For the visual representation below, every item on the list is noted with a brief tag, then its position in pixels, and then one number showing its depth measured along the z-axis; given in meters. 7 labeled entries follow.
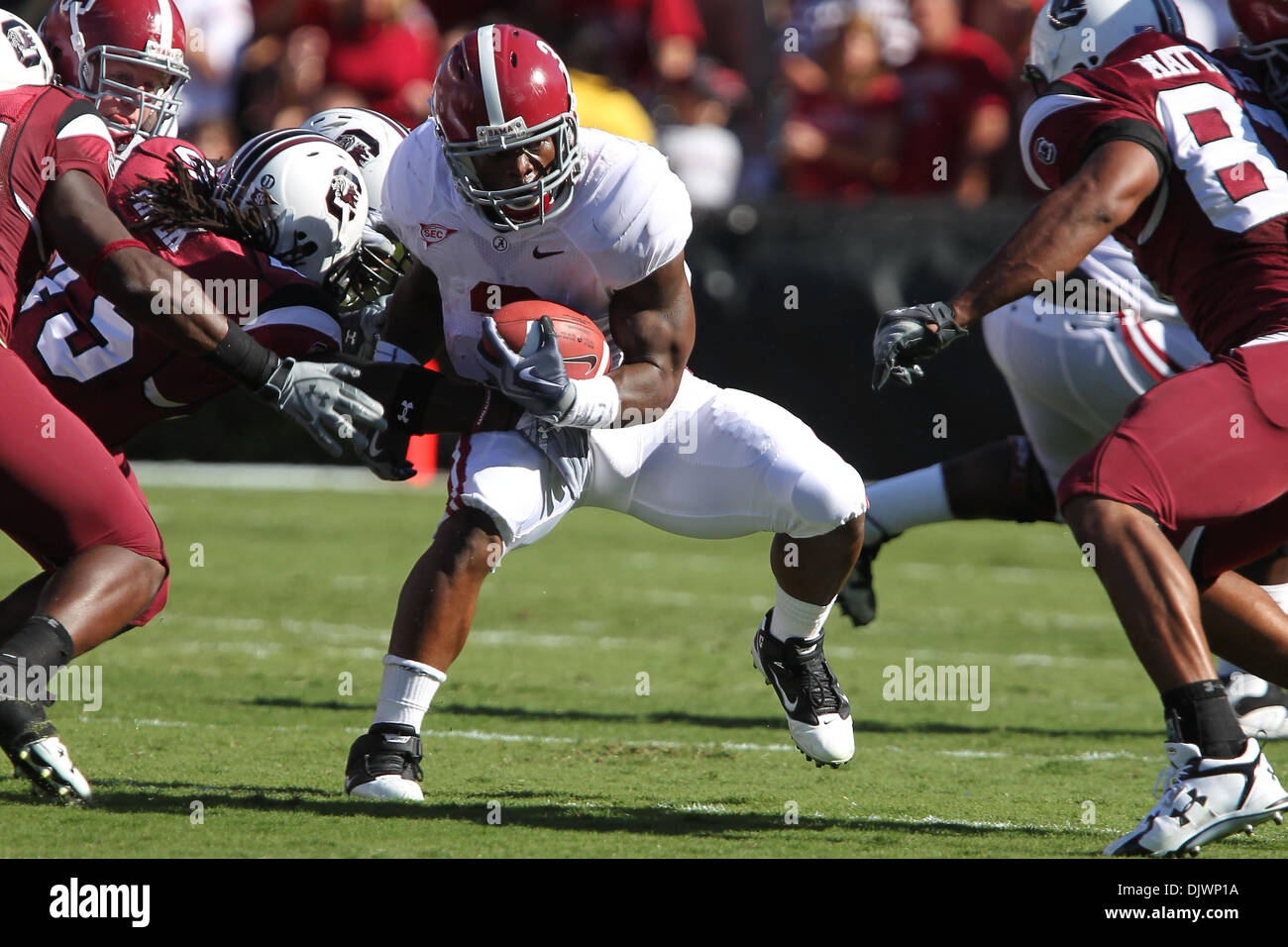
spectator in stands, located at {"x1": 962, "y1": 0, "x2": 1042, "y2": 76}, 10.30
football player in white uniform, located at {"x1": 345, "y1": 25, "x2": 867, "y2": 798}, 3.64
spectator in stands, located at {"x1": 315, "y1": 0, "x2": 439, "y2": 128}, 10.30
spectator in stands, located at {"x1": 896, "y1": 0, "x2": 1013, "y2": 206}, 10.12
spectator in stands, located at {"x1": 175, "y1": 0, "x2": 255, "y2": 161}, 10.92
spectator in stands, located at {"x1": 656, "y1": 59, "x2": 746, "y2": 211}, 10.73
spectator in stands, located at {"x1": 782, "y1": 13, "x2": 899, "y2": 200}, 10.41
